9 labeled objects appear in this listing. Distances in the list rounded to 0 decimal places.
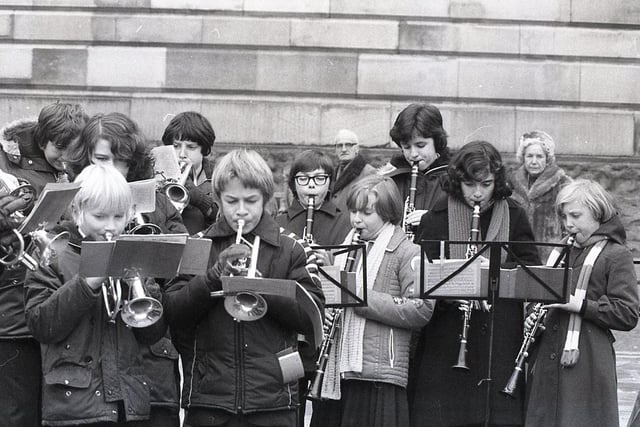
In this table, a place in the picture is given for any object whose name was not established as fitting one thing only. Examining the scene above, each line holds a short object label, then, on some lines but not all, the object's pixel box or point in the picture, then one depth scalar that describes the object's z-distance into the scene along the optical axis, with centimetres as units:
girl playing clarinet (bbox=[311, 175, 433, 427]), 1346
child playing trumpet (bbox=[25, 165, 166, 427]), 1112
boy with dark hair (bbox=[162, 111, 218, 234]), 1570
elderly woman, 2105
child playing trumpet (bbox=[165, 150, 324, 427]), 1162
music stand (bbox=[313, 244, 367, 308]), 1288
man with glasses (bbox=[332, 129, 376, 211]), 1836
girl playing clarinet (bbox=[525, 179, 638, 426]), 1355
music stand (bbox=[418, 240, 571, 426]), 1280
